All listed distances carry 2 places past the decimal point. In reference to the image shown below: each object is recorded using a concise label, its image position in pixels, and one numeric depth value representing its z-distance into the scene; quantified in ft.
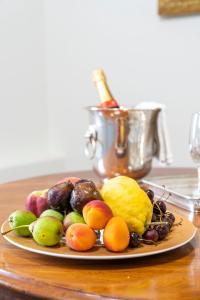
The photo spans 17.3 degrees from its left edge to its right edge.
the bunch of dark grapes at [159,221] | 3.86
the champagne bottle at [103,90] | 6.17
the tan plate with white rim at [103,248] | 3.61
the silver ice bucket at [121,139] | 5.83
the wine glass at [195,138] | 5.26
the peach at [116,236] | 3.66
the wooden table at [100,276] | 3.32
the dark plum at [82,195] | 3.89
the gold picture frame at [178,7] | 9.23
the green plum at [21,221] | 3.95
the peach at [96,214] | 3.73
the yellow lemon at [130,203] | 3.84
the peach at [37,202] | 4.18
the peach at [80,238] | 3.66
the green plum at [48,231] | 3.72
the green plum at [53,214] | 3.93
